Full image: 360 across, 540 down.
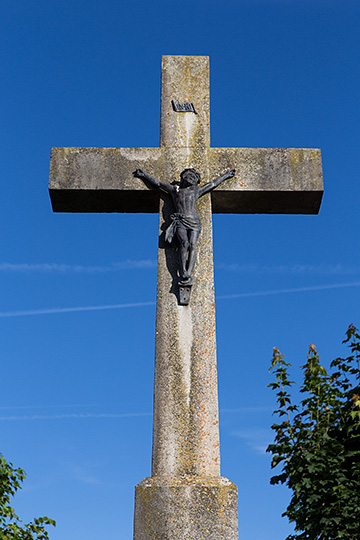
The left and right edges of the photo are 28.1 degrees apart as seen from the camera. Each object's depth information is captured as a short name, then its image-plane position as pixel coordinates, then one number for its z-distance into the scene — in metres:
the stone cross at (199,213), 5.52
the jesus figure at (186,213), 6.46
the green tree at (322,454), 6.55
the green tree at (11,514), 9.90
